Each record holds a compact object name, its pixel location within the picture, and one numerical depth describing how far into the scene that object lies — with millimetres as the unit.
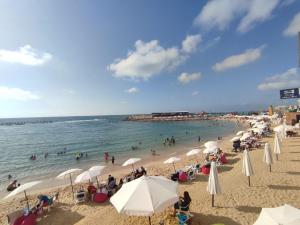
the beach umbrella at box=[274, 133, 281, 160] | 14359
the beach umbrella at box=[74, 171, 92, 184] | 12783
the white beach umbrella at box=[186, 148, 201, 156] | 17938
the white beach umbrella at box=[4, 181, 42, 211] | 11086
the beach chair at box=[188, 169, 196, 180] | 14539
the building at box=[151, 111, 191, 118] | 141250
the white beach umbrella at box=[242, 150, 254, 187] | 10648
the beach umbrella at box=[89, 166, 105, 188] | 13288
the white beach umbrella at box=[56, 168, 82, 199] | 14031
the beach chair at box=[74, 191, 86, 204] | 12805
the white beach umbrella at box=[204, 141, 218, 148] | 19078
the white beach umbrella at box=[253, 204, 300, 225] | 4586
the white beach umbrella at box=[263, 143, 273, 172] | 12391
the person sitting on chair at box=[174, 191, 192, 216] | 8711
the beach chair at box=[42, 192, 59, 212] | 12099
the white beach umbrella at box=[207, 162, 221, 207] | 8945
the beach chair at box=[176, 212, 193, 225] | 7898
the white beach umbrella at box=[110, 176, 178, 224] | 6352
